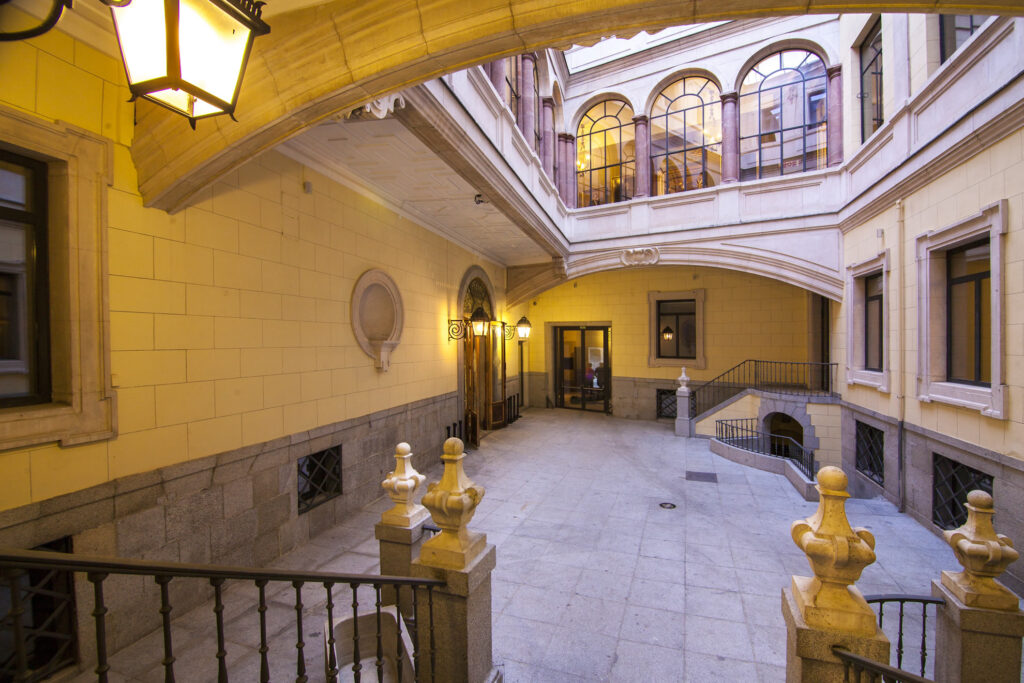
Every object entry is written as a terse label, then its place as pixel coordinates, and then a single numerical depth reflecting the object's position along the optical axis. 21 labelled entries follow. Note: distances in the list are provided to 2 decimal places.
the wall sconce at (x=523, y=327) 11.91
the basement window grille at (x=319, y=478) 5.32
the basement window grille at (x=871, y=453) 7.21
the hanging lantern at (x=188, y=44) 1.89
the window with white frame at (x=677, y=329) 12.74
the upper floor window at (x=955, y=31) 5.36
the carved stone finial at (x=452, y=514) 2.56
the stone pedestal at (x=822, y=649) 1.92
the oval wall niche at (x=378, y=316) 6.17
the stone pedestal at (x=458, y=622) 2.55
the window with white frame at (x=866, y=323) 7.36
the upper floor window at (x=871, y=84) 7.66
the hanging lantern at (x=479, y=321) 9.08
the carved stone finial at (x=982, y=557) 2.24
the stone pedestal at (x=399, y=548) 3.29
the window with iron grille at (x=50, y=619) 2.99
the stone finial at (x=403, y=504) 3.32
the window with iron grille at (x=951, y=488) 5.13
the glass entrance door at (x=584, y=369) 14.37
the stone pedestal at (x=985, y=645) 2.26
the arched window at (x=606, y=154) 11.62
